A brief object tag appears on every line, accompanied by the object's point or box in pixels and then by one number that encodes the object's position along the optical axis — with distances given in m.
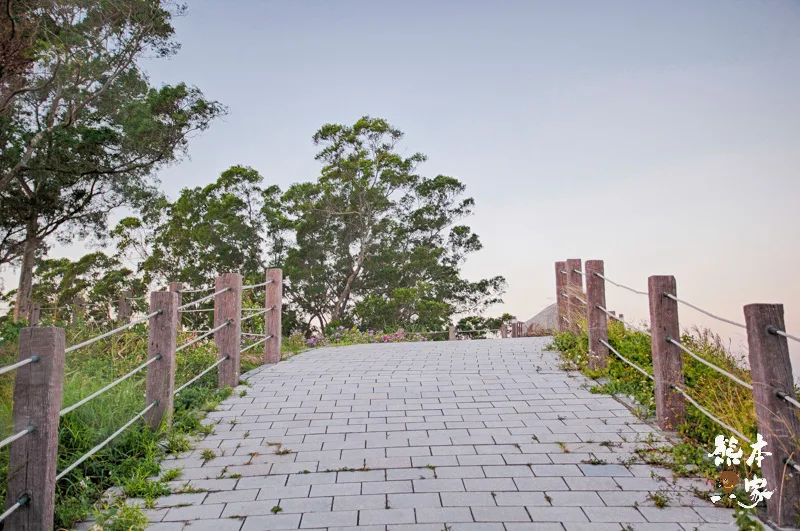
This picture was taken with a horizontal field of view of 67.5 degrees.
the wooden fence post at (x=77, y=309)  10.12
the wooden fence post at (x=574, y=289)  7.94
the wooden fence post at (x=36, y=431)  2.93
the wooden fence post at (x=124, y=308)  12.77
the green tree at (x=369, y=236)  21.84
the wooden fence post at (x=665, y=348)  4.64
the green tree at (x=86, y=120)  16.25
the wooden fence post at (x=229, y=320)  6.32
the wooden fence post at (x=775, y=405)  3.08
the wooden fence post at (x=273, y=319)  8.09
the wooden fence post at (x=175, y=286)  7.66
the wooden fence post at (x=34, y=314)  11.67
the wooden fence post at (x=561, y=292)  9.11
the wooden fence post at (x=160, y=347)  4.67
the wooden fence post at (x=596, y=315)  6.72
